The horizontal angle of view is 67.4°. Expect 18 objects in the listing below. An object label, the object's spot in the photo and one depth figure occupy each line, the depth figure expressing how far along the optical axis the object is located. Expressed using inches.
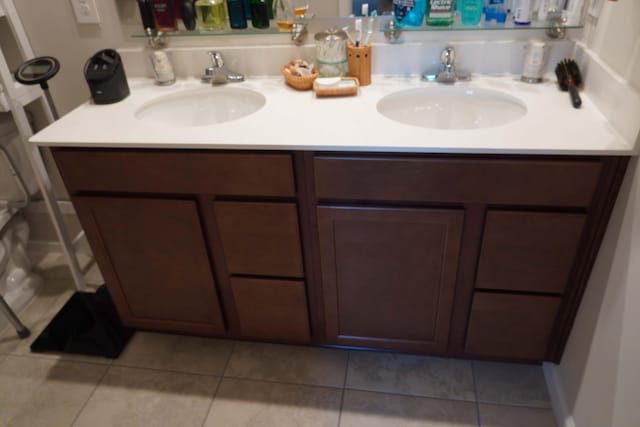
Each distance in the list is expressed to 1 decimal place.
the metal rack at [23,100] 57.7
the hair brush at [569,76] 50.0
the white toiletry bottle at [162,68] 59.2
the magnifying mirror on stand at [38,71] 53.2
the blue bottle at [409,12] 53.6
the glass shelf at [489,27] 52.5
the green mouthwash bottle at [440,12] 52.9
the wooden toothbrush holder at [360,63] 55.2
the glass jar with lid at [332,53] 55.5
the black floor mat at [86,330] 65.1
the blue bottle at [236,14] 57.1
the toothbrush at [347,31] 56.7
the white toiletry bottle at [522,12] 51.5
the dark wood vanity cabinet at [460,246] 43.2
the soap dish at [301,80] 55.6
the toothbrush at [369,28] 55.8
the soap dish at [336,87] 53.2
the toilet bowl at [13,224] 70.3
